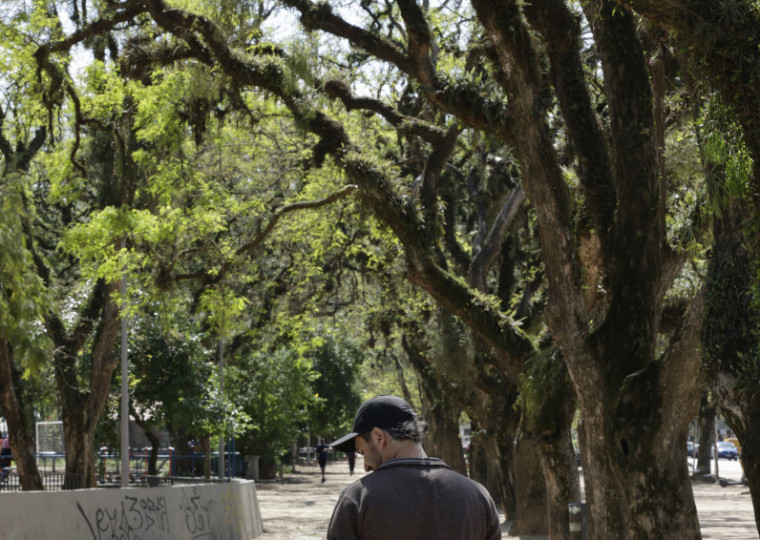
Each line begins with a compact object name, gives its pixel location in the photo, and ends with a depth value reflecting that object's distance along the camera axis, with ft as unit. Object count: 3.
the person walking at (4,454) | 98.54
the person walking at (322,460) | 146.20
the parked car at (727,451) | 272.72
